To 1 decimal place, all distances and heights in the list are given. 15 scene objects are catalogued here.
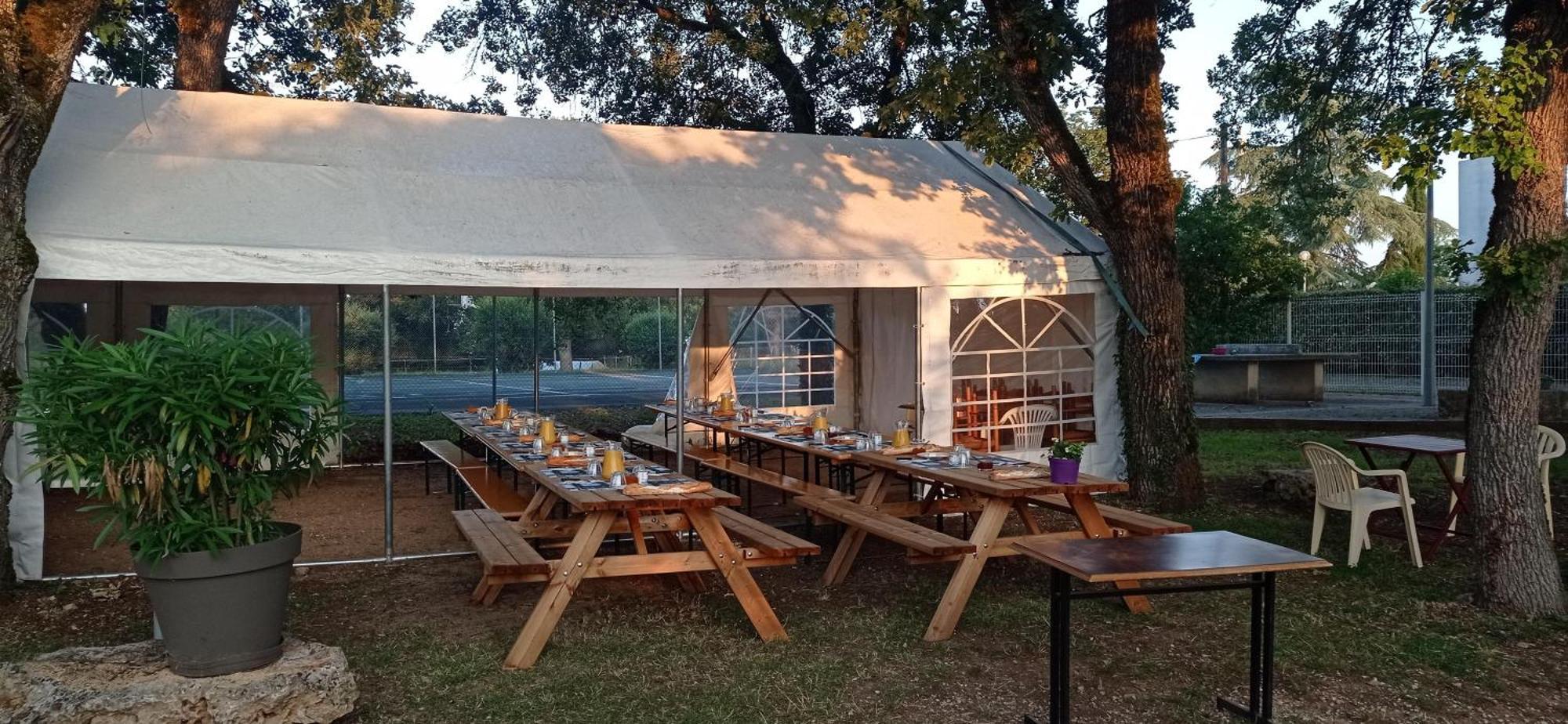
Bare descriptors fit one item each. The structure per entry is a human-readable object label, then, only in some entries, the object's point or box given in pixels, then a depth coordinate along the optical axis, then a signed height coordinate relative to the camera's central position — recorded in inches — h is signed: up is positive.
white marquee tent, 237.0 +29.3
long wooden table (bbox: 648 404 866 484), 255.9 -24.2
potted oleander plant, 132.7 -13.0
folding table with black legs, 133.3 -27.0
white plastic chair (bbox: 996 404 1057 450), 339.3 -24.1
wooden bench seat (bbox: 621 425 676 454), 369.7 -32.5
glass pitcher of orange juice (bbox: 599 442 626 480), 198.4 -20.4
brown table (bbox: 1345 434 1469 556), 248.4 -24.9
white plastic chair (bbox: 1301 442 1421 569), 238.5 -33.1
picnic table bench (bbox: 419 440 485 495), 312.1 -31.4
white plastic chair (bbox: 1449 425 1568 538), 251.8 -24.6
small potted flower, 198.2 -20.8
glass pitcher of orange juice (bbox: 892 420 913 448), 250.8 -21.1
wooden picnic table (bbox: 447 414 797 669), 176.1 -35.0
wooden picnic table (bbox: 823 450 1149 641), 193.8 -33.0
